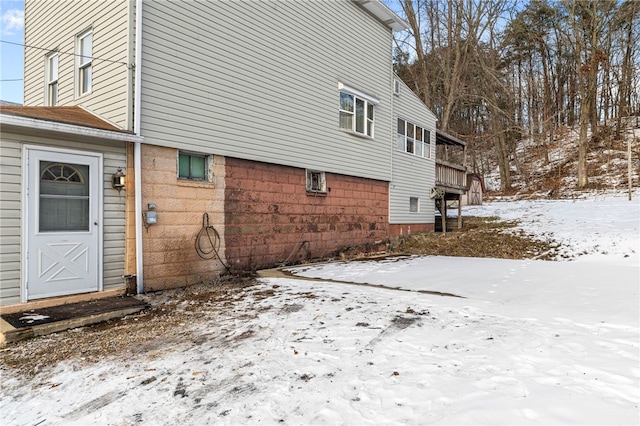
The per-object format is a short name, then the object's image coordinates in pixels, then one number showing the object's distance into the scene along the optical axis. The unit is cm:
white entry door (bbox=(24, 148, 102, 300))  524
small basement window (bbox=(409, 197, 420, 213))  1413
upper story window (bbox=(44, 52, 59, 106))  846
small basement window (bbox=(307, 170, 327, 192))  993
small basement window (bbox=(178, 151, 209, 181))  701
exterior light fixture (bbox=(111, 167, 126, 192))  597
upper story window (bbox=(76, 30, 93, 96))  729
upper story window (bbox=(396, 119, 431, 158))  1348
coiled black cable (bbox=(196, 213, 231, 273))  710
